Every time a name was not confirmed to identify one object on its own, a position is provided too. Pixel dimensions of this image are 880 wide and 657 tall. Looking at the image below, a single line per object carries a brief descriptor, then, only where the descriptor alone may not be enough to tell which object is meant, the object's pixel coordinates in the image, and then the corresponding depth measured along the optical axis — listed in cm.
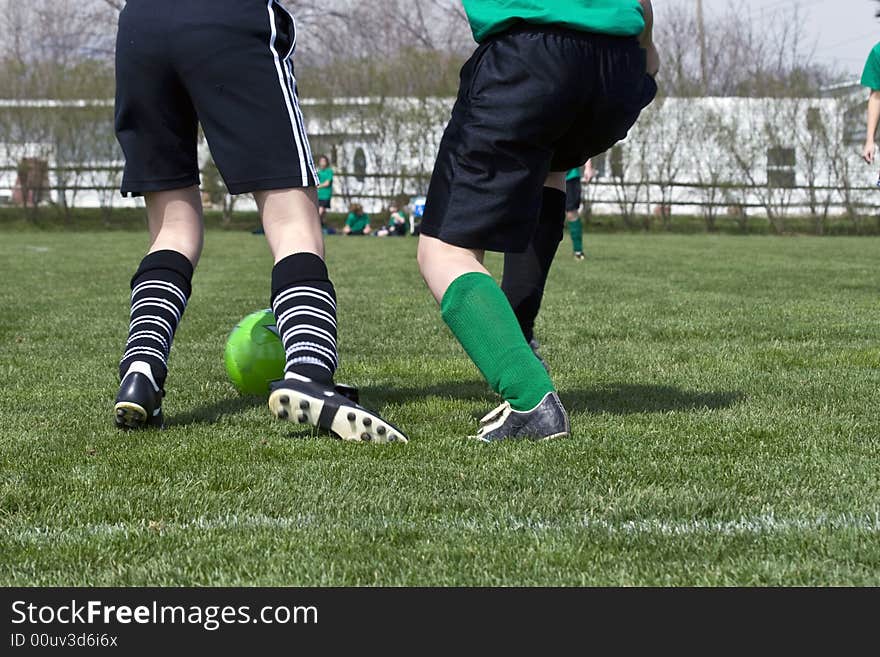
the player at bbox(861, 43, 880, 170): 1716
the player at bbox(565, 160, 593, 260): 2855
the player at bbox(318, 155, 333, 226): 5334
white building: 5766
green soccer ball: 860
